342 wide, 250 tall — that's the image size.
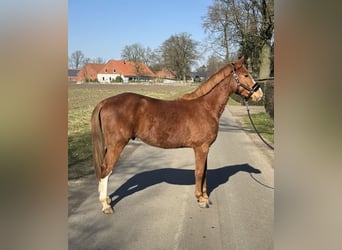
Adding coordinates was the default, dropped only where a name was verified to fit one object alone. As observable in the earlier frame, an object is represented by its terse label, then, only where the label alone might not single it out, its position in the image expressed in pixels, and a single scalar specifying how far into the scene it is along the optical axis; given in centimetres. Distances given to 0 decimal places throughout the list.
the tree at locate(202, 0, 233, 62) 1908
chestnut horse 454
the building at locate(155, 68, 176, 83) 5768
